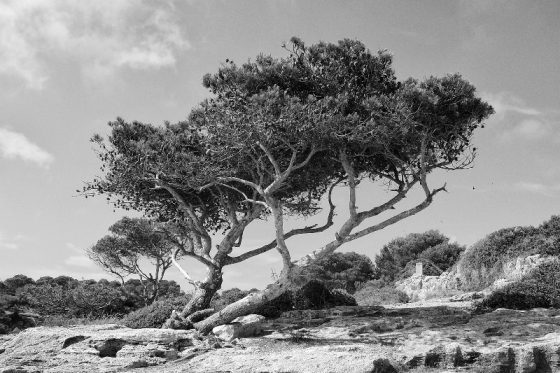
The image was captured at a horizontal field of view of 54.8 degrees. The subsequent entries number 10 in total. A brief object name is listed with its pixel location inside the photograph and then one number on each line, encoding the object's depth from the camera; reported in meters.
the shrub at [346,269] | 59.94
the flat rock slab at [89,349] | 13.55
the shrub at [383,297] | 29.35
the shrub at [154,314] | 20.73
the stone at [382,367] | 10.83
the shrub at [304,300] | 19.78
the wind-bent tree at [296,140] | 17.31
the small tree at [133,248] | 42.88
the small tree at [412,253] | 47.66
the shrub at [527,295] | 18.45
